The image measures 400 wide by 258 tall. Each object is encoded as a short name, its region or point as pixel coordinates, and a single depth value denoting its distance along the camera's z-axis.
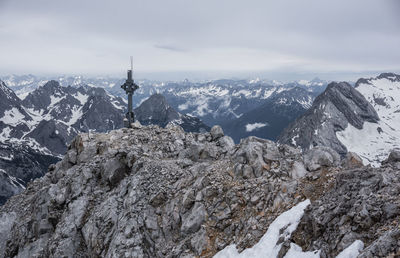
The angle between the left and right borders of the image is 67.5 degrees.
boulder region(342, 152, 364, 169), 24.35
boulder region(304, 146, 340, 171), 25.19
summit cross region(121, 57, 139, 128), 46.93
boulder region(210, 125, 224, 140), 41.19
